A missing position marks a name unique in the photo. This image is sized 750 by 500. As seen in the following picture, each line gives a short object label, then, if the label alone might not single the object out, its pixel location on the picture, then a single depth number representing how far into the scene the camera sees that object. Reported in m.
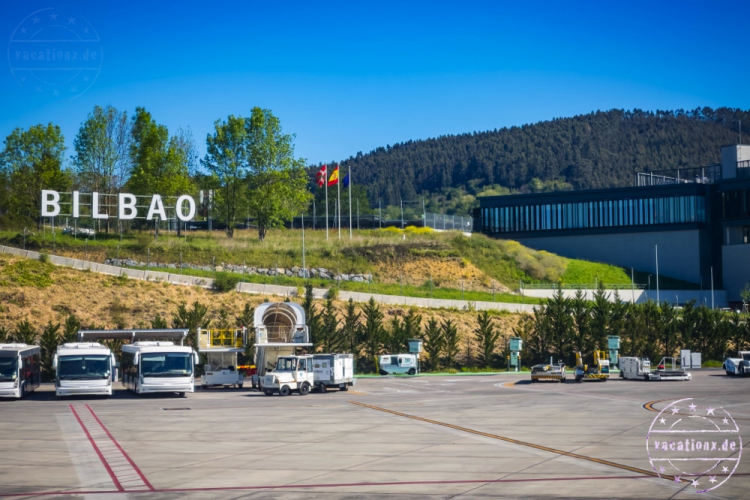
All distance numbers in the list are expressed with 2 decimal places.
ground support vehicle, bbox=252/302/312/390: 48.94
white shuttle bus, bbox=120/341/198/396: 41.97
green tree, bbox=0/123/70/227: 89.81
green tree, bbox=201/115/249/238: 93.81
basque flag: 89.36
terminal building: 108.44
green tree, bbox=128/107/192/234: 90.06
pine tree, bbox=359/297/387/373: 63.84
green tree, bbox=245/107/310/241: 94.12
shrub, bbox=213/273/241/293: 73.06
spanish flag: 89.80
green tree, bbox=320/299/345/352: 62.25
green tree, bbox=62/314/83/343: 58.16
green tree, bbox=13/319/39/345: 57.27
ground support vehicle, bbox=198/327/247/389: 49.88
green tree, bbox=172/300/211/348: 60.09
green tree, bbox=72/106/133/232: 90.75
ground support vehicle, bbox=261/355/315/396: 42.59
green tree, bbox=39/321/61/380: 57.09
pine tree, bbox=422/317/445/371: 64.44
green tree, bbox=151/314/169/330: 58.72
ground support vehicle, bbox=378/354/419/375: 61.09
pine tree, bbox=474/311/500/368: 65.88
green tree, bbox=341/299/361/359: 63.69
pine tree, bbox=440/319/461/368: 65.00
